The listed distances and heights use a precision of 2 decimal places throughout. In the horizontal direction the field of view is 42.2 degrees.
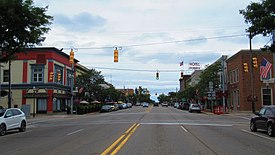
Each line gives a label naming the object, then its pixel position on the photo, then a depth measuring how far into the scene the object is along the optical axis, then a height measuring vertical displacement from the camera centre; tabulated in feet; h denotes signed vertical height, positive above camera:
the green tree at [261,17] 59.52 +13.89
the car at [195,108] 185.26 -5.39
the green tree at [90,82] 202.59 +9.41
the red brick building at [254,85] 158.20 +5.28
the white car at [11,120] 66.64 -4.10
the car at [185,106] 244.67 -5.76
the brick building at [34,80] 175.11 +9.35
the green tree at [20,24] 64.03 +14.38
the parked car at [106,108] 203.00 -5.52
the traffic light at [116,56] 90.68 +10.76
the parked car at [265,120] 57.72 -4.10
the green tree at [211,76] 185.98 +11.47
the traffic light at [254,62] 106.12 +10.32
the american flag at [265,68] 110.11 +8.95
